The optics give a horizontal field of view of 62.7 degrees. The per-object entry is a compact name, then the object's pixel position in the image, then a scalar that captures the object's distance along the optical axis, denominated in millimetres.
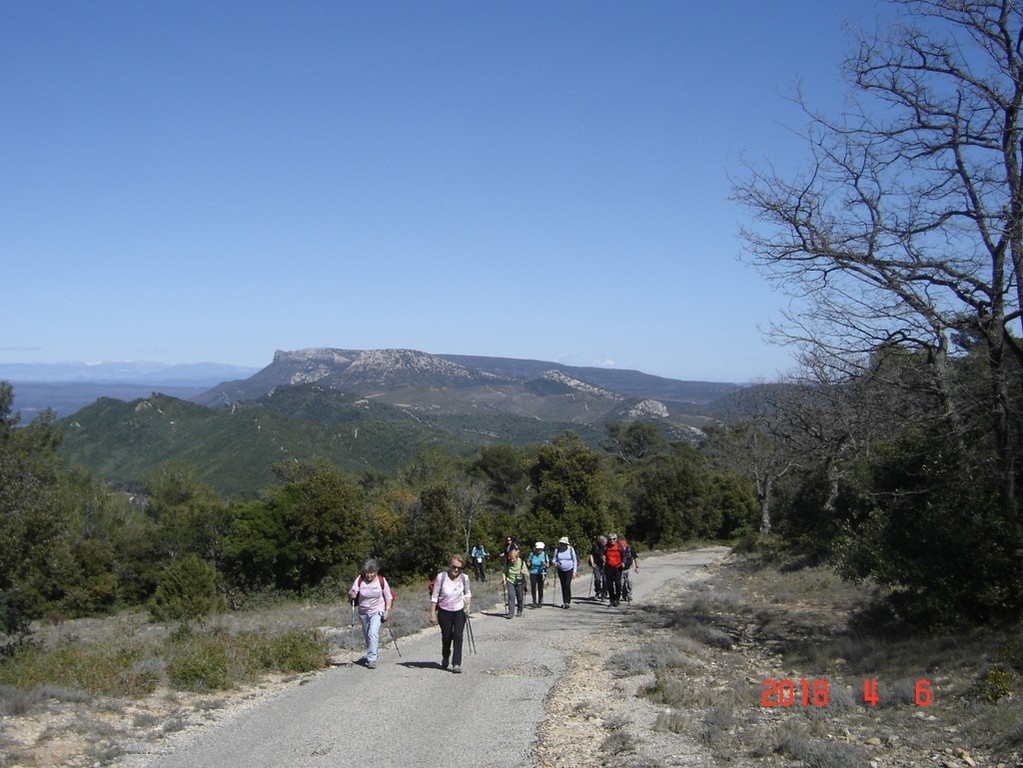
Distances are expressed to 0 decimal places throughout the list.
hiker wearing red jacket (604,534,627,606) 19031
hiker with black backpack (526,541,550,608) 18375
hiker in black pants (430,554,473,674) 10898
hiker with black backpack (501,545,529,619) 16688
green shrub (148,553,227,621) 29359
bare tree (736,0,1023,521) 10578
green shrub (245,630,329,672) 11156
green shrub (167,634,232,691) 9852
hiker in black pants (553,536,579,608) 18547
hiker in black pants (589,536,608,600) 19562
